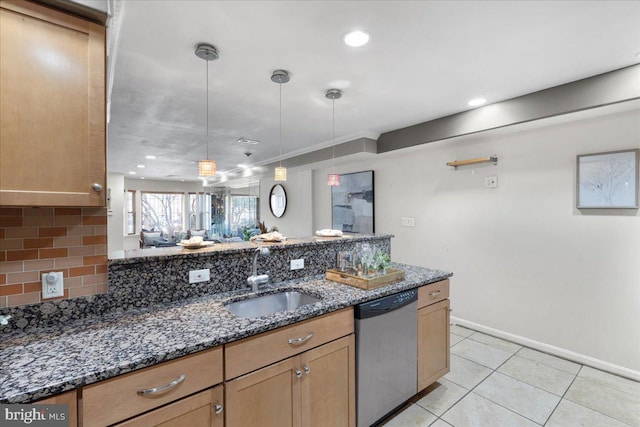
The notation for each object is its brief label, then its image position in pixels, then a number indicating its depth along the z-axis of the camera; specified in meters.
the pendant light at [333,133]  2.52
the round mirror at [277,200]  6.10
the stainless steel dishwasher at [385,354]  1.70
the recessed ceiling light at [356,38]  1.68
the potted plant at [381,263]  2.06
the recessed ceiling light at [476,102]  2.69
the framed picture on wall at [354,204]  4.37
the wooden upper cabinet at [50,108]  1.04
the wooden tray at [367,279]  1.88
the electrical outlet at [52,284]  1.31
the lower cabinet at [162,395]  0.95
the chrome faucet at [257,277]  1.83
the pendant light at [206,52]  1.79
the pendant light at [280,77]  2.15
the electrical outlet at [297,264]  2.16
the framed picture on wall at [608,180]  2.30
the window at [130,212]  8.78
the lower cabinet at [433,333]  2.06
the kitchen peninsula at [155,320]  0.96
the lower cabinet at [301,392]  1.25
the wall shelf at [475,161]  3.07
